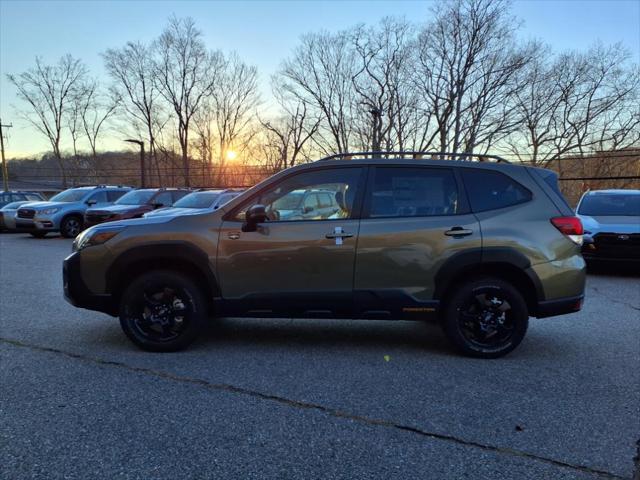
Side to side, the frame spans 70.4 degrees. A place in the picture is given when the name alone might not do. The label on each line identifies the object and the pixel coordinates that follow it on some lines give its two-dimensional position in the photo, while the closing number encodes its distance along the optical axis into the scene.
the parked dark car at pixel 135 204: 13.45
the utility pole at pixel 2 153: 42.37
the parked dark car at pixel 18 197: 19.19
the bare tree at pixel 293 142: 43.44
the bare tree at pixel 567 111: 34.09
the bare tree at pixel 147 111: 49.97
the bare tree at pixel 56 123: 54.41
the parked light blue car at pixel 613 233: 7.99
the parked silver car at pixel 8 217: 16.78
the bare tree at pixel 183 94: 48.81
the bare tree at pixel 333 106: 41.22
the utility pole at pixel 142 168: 37.54
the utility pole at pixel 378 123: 27.36
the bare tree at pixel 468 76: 33.44
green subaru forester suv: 4.03
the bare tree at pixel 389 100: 37.28
